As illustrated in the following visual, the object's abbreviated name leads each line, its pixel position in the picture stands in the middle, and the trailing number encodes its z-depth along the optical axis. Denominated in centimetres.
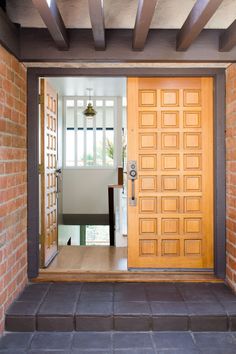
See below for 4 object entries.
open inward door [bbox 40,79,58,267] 392
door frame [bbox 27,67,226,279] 363
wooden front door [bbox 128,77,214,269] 379
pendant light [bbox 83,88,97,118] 727
